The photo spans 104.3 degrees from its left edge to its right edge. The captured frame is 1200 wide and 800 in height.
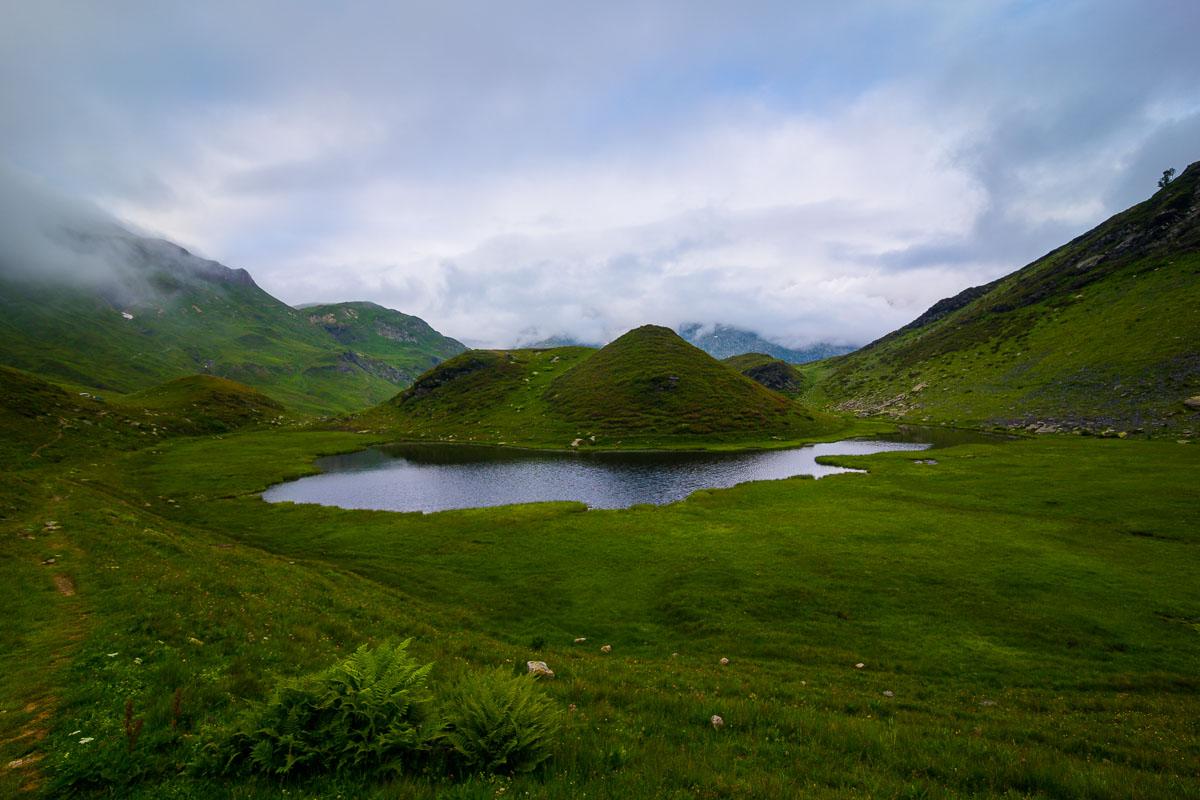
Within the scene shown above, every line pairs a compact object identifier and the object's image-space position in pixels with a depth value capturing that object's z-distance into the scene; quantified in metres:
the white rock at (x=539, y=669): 16.53
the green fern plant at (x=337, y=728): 8.41
